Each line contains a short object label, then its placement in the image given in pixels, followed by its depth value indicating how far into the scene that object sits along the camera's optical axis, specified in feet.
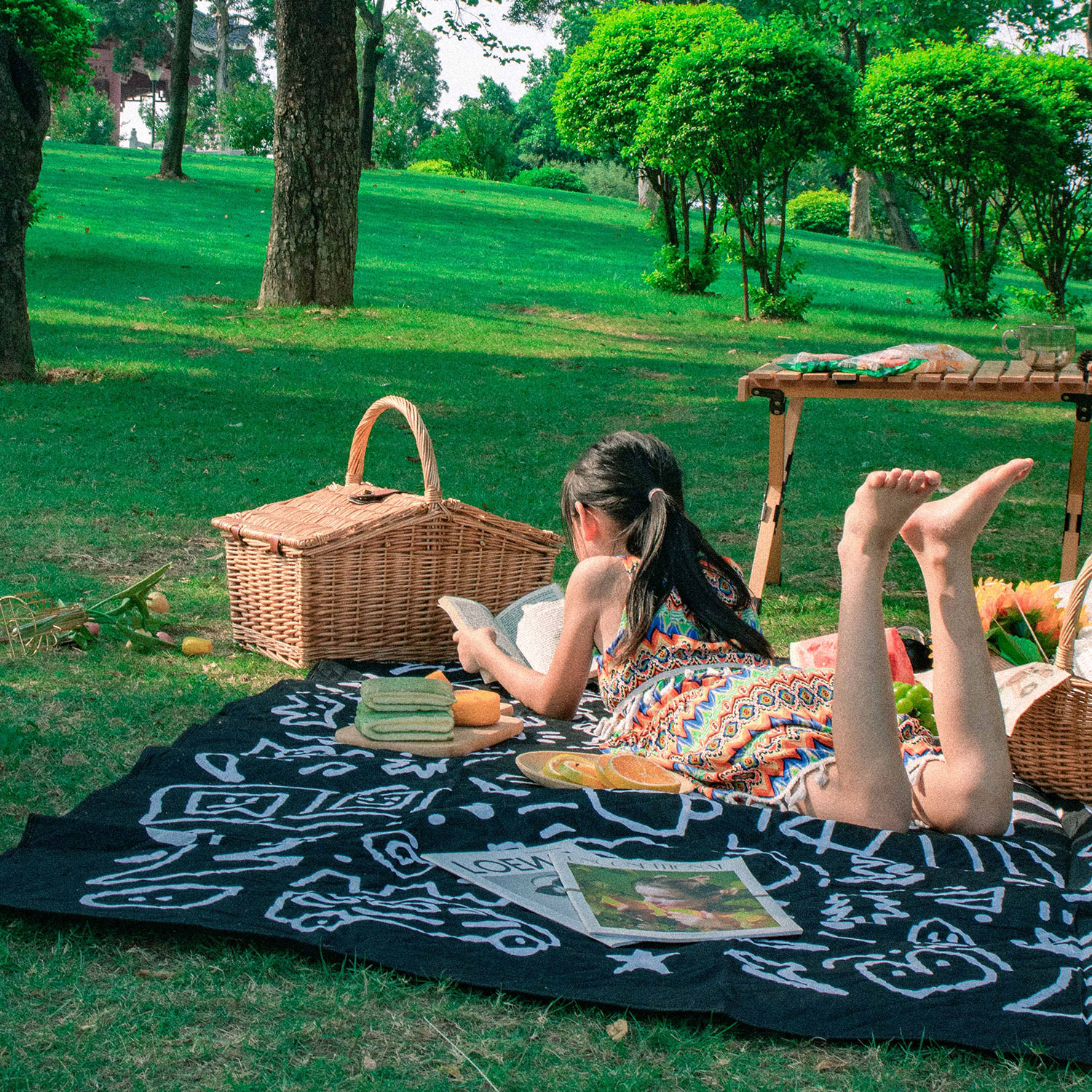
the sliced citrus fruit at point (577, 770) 10.87
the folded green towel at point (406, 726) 11.90
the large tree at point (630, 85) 52.03
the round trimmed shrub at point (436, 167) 103.55
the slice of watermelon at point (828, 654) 13.01
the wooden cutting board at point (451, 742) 11.87
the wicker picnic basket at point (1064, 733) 11.32
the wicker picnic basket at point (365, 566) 14.70
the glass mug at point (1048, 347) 17.31
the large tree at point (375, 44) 64.64
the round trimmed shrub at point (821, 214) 100.48
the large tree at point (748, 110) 42.45
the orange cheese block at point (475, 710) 12.49
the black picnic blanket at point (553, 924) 7.54
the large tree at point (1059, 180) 47.67
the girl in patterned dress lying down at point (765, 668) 9.54
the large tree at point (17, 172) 27.68
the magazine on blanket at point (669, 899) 8.27
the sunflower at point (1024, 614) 13.15
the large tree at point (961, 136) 47.03
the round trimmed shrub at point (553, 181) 108.78
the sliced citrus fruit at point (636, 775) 10.81
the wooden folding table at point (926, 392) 16.28
